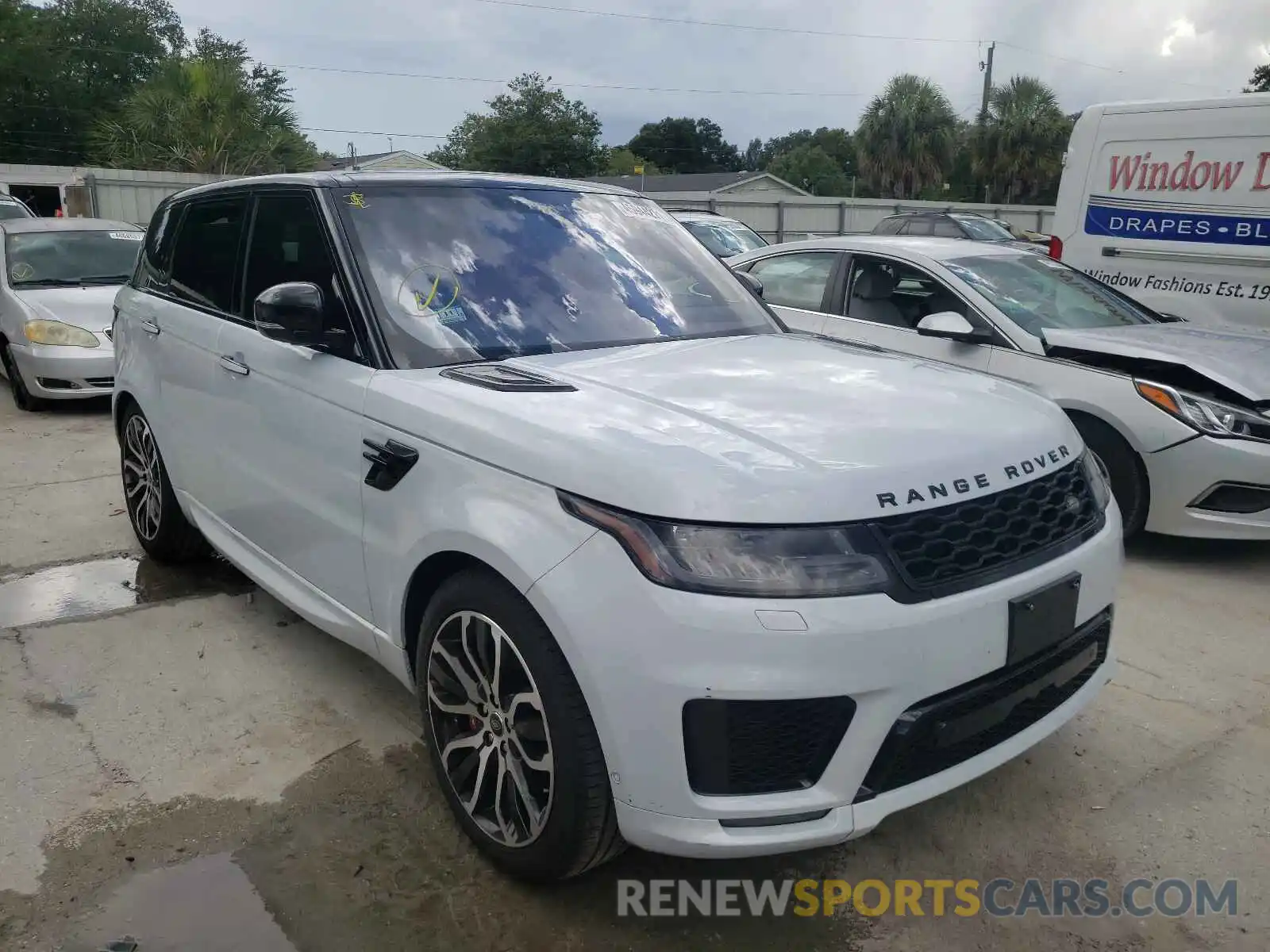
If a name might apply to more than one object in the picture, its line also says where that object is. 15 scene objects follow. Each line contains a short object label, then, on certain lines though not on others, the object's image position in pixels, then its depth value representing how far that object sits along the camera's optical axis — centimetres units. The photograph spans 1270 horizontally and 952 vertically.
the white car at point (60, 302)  817
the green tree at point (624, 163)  6826
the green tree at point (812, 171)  6925
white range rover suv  207
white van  718
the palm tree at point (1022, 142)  4400
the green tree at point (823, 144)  8719
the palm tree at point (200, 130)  2252
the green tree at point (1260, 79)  3788
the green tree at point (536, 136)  5738
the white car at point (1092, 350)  465
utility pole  4628
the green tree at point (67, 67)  4981
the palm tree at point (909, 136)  4597
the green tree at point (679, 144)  8856
